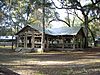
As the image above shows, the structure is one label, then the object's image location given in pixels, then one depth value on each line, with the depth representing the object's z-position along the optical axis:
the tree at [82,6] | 20.83
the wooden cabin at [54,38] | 19.89
